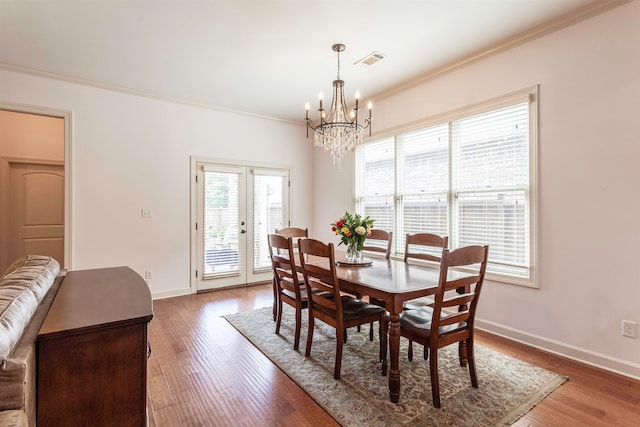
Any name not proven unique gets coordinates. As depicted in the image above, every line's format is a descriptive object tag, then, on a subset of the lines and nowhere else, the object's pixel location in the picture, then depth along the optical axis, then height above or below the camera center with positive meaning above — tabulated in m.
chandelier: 2.88 +0.77
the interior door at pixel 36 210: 4.66 +0.04
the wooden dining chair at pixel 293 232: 3.65 -0.22
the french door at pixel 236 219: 4.66 -0.09
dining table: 1.93 -0.47
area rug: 1.84 -1.17
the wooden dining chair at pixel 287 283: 2.62 -0.63
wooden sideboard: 1.11 -0.57
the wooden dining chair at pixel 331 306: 2.18 -0.72
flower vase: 2.74 -0.35
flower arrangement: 2.67 -0.16
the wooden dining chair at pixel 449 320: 1.86 -0.70
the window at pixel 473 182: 2.90 +0.35
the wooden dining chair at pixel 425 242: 2.73 -0.25
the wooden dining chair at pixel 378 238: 2.91 -0.28
